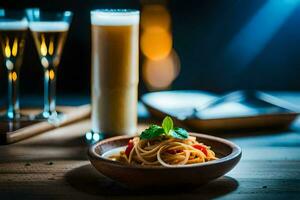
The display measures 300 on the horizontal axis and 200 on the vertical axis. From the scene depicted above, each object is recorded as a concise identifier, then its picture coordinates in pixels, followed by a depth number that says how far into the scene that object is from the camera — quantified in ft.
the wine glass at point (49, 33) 3.84
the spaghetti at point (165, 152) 2.91
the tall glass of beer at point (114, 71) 3.61
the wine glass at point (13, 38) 3.84
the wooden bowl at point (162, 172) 2.63
